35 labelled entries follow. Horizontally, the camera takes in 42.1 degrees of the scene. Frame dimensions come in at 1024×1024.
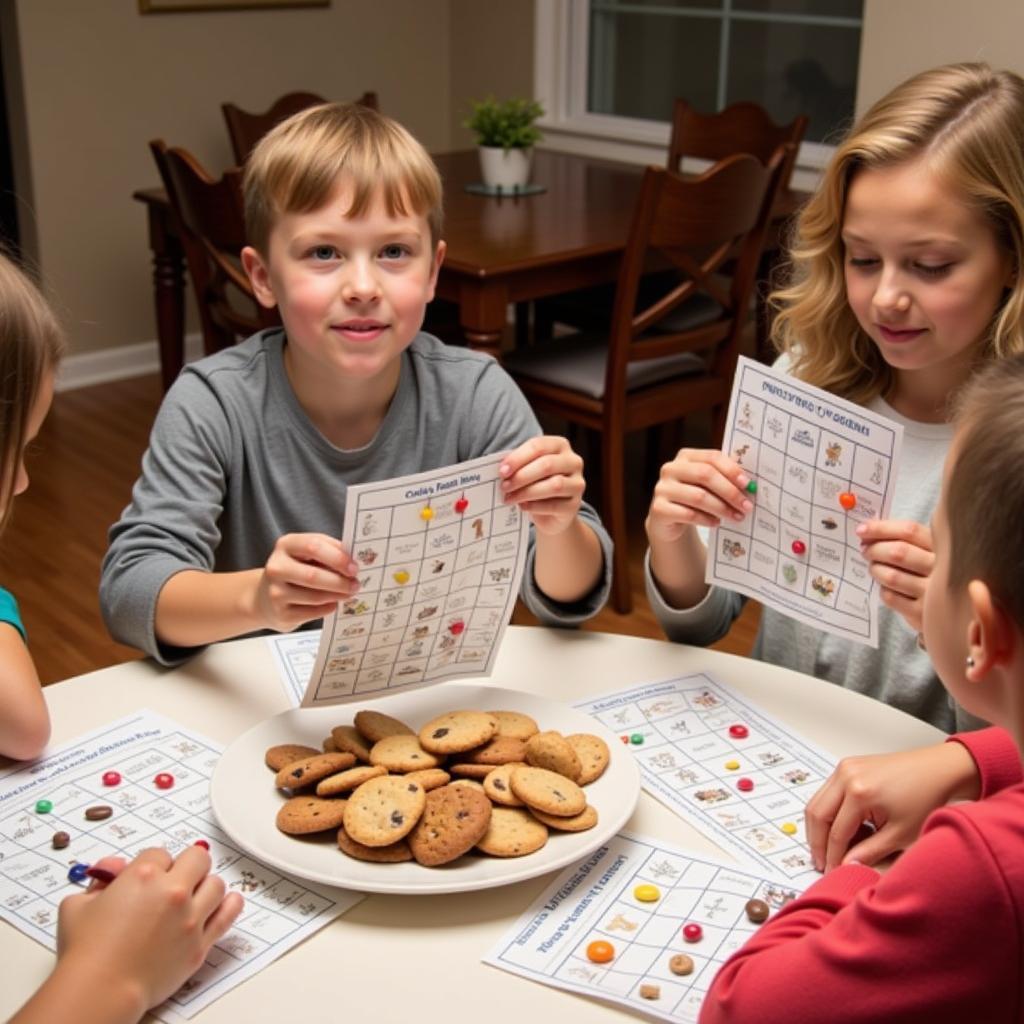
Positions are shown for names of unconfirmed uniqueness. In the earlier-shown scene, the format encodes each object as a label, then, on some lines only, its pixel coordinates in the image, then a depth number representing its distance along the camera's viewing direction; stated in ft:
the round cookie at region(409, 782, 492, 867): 3.23
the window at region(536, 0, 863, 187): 14.06
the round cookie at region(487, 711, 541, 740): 3.78
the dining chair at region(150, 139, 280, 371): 10.09
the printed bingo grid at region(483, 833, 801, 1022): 3.00
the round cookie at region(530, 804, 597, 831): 3.38
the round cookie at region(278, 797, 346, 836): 3.32
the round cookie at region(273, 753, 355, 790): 3.50
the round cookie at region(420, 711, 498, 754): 3.59
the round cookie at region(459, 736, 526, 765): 3.62
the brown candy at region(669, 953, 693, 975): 3.05
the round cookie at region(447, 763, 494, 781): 3.57
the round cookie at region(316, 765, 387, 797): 3.44
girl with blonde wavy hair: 4.62
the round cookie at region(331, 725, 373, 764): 3.64
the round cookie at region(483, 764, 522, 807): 3.45
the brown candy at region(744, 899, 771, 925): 3.23
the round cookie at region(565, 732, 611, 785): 3.64
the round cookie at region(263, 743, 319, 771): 3.63
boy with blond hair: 4.42
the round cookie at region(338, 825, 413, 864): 3.26
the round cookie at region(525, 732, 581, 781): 3.58
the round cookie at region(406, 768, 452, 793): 3.44
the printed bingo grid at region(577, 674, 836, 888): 3.59
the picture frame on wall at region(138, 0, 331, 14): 14.47
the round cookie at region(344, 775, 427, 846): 3.23
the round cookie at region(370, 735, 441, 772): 3.52
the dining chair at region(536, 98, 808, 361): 12.54
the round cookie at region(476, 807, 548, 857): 3.29
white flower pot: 11.96
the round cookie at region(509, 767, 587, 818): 3.37
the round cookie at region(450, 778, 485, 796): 3.45
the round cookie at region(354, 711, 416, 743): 3.73
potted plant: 11.89
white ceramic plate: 3.20
